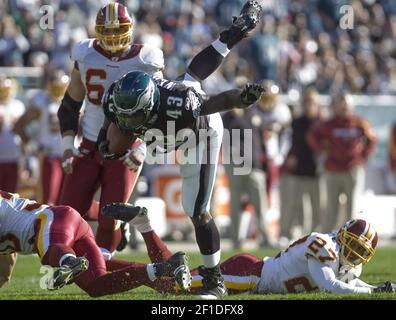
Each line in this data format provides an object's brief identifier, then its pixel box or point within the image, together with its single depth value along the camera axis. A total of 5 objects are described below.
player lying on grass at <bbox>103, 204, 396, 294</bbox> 13.23
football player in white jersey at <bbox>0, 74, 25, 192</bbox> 22.84
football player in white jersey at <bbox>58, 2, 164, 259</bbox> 15.27
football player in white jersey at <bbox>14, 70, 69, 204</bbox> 22.47
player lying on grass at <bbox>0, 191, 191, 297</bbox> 12.55
